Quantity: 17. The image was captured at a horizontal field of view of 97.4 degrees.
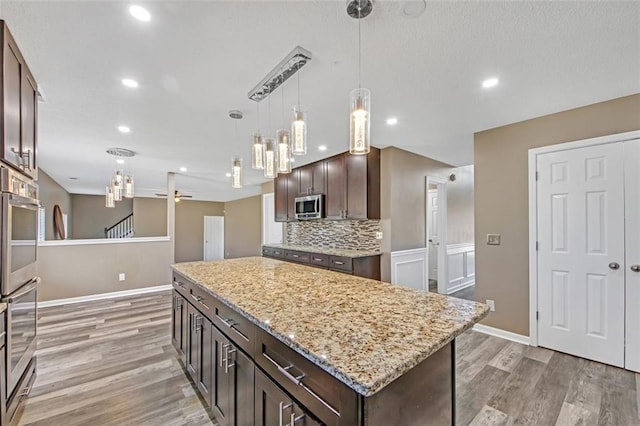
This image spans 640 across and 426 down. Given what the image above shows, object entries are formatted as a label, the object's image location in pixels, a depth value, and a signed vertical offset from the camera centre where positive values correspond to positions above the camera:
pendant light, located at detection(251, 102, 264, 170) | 2.30 +0.52
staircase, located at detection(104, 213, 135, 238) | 10.73 -0.56
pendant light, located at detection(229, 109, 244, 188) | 2.62 +0.39
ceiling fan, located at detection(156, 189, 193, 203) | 8.93 +0.65
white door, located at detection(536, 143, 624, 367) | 2.57 -0.37
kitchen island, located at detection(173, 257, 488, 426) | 0.89 -0.49
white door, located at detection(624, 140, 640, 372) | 2.46 -0.33
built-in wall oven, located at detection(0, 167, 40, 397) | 1.51 -0.32
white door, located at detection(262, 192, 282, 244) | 6.99 -0.22
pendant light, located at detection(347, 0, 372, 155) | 1.64 +0.56
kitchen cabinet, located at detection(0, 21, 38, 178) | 1.46 +0.62
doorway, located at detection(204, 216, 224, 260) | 10.78 -0.88
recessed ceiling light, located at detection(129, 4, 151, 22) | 1.50 +1.10
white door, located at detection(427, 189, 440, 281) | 6.39 -0.44
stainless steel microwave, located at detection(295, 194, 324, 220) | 4.84 +0.13
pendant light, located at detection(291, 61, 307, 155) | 1.94 +0.58
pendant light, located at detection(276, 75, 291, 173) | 2.15 +0.52
